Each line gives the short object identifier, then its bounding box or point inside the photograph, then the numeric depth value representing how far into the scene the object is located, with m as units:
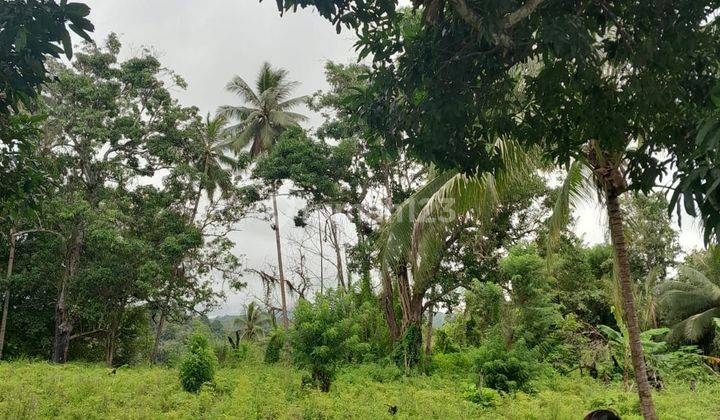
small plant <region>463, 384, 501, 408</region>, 10.07
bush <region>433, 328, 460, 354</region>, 18.30
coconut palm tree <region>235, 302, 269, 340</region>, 25.45
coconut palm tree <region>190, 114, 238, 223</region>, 20.12
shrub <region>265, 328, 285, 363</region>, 17.39
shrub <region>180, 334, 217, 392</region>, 11.14
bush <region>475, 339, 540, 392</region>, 11.43
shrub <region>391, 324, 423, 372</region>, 14.38
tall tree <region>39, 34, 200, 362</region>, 16.81
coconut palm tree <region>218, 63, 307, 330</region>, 22.02
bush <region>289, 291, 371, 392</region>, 11.15
